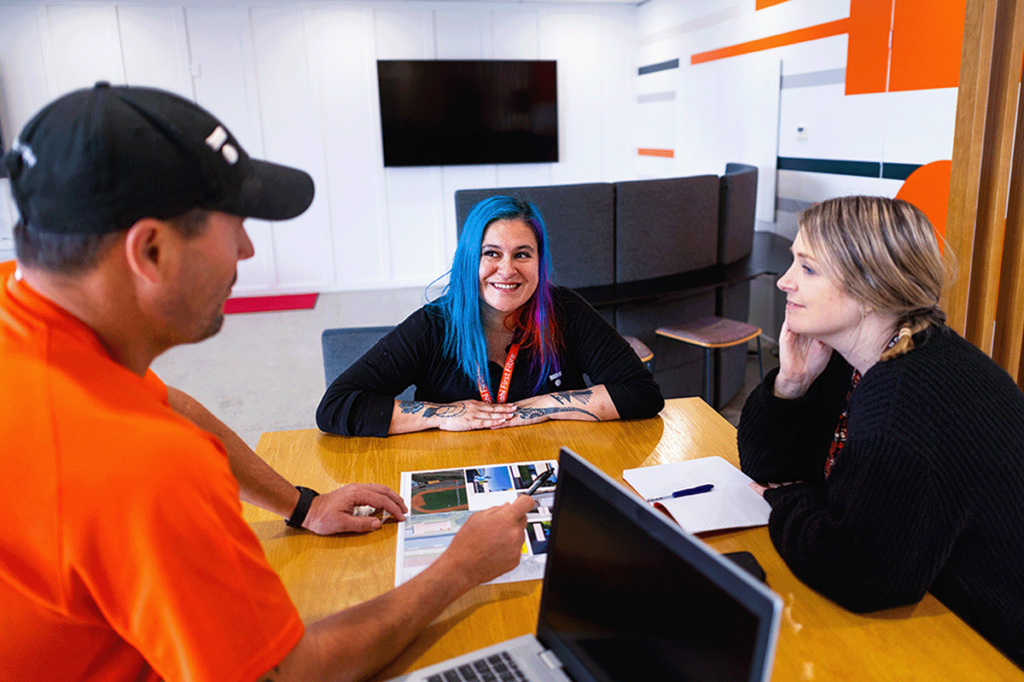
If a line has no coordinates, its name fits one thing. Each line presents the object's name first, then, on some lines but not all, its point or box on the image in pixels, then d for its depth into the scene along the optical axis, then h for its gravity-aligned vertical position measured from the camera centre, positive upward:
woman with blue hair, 1.87 -0.46
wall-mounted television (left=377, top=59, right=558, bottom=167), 6.92 +0.71
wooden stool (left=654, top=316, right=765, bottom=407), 3.41 -0.80
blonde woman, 1.05 -0.44
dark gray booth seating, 3.63 -0.39
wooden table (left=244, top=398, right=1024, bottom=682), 0.94 -0.65
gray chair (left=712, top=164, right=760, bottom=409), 4.09 -0.44
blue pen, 1.37 -0.62
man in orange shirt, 0.65 -0.22
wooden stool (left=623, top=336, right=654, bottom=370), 3.24 -0.82
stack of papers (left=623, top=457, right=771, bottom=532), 1.28 -0.63
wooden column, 2.28 -0.08
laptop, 0.63 -0.45
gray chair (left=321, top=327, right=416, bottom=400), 2.42 -0.56
